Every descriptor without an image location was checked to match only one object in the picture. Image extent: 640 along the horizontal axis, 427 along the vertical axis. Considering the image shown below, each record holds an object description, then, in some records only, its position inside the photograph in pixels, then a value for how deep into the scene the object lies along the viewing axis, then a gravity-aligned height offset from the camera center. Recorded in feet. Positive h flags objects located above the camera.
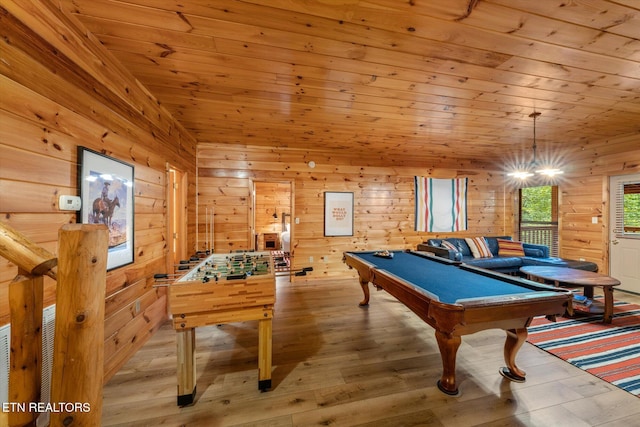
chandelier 10.83 +2.06
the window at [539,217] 18.52 -0.21
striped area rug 6.44 -4.20
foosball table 5.29 -2.15
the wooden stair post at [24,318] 2.37 -1.08
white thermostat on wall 4.69 +0.20
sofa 13.32 -2.47
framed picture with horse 5.29 +0.38
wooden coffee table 9.02 -2.51
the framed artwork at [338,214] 15.93 -0.01
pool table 5.18 -2.00
